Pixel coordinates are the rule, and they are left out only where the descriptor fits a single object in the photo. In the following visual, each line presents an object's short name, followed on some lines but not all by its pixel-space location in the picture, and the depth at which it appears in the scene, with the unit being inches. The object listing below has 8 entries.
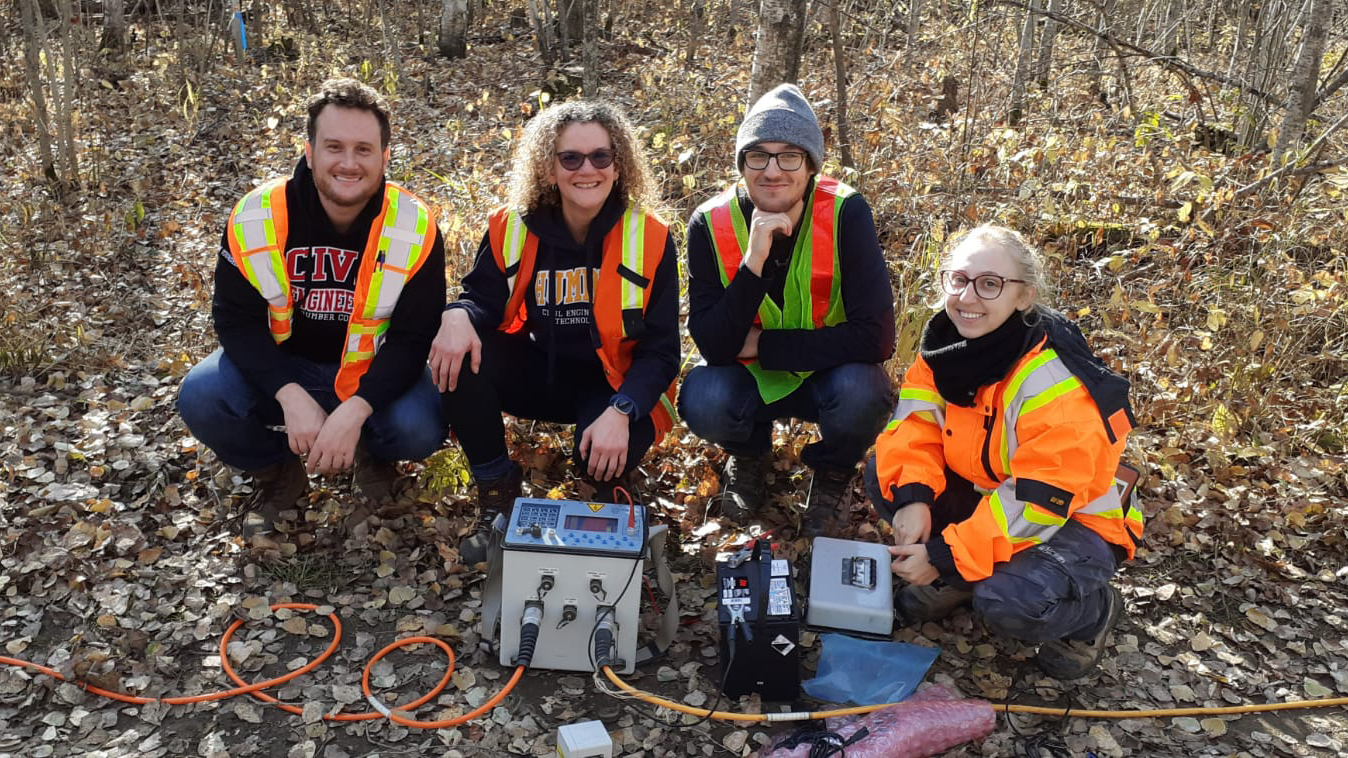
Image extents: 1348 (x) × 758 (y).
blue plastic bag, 119.0
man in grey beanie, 135.9
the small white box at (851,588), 119.3
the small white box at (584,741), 104.0
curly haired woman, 136.7
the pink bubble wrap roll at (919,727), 107.9
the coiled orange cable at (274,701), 116.3
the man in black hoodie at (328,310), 135.9
